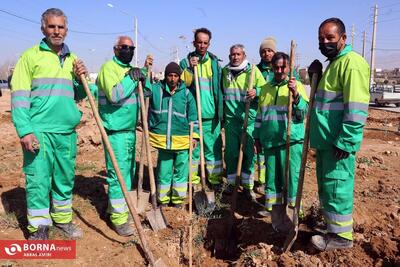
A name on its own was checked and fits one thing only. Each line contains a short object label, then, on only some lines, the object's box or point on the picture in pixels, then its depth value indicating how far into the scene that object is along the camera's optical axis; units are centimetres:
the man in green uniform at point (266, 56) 568
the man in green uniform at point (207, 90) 551
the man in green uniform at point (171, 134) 502
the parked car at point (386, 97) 2455
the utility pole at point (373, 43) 3429
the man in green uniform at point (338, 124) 335
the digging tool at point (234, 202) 494
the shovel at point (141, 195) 497
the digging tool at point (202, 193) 532
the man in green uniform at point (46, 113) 379
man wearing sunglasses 431
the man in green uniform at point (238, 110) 539
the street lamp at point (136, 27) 2944
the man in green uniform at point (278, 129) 453
